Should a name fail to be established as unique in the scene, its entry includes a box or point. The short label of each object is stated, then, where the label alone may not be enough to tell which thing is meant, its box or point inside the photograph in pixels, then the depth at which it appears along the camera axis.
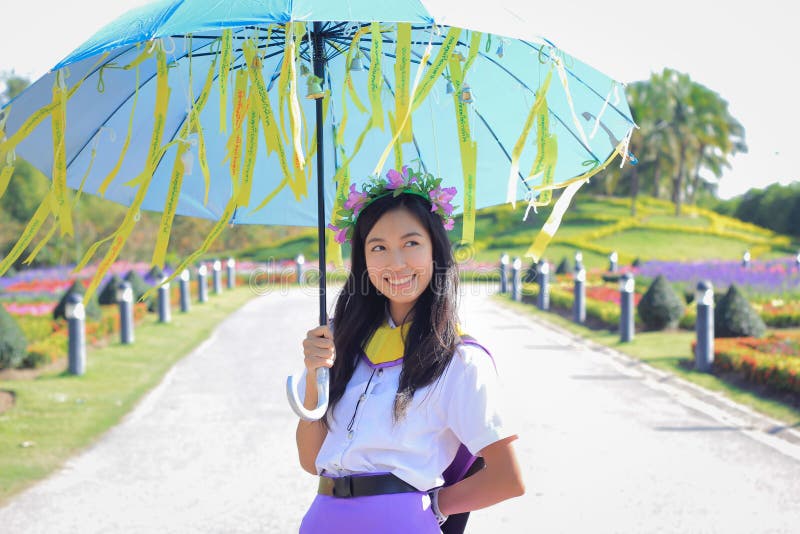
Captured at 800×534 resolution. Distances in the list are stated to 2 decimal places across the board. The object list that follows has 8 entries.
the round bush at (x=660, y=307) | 13.87
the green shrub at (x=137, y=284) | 17.39
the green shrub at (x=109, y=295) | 17.98
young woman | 2.22
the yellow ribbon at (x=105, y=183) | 2.57
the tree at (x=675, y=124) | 55.94
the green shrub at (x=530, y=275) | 22.88
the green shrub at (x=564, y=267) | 27.53
